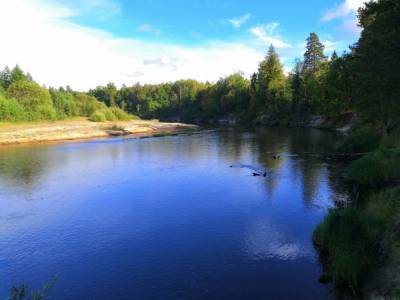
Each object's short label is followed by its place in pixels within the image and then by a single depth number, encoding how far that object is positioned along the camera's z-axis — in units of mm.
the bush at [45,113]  107812
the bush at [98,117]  120875
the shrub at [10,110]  95688
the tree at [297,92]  103250
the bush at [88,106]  132625
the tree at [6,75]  139475
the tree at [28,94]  110688
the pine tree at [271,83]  111625
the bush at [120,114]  135625
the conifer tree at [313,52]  111062
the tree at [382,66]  22766
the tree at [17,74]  133662
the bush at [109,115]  127788
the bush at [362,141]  39312
